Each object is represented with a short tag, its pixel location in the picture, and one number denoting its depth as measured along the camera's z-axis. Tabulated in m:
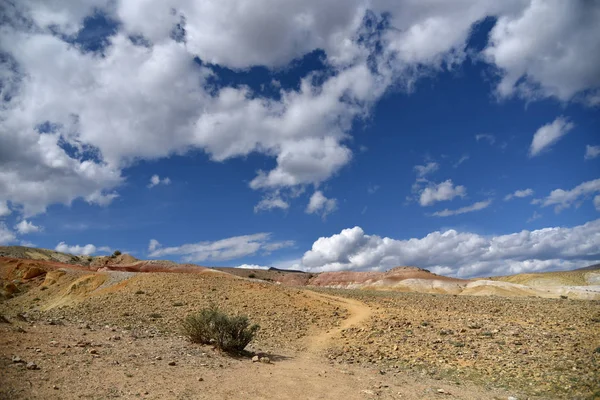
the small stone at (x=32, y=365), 8.31
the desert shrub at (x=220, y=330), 13.10
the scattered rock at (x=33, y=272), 39.15
